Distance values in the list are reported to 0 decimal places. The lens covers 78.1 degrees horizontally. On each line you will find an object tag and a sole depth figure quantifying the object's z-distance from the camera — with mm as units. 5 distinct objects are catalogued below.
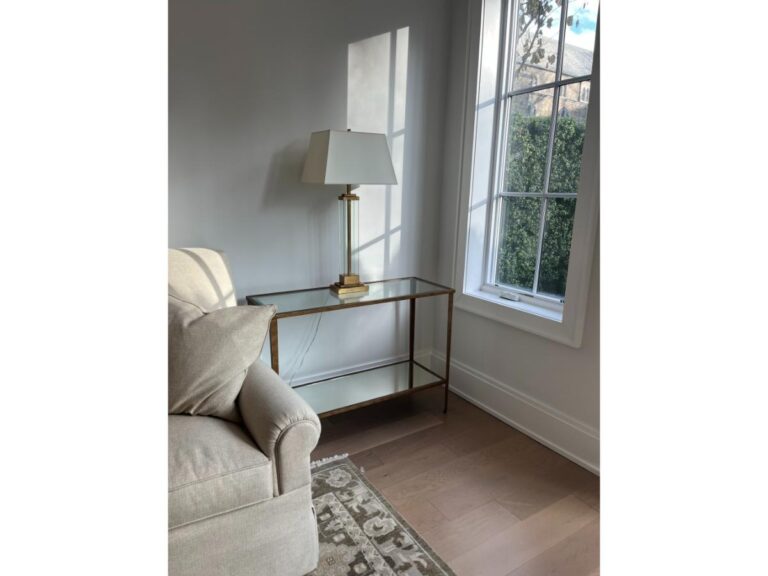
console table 2010
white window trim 1869
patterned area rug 1460
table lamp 1873
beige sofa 1196
